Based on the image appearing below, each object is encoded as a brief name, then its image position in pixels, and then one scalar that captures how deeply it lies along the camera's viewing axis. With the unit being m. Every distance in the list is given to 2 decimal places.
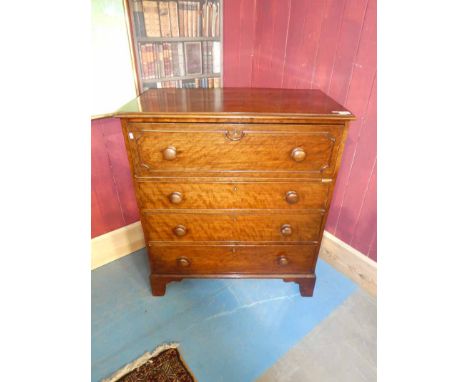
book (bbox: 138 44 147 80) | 1.57
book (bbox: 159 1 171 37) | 1.53
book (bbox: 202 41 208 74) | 1.77
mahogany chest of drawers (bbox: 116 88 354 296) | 1.20
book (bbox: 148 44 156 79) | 1.60
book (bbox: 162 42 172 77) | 1.64
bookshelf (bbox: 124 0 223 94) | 1.52
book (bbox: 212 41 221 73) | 1.81
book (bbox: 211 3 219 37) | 1.69
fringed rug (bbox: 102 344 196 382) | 1.34
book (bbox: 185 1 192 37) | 1.59
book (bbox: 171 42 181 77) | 1.66
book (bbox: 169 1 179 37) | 1.55
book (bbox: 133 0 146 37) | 1.47
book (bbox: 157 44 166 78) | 1.62
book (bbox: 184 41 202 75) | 1.72
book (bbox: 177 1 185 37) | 1.57
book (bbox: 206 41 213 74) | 1.79
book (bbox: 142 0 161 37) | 1.50
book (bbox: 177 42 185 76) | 1.68
